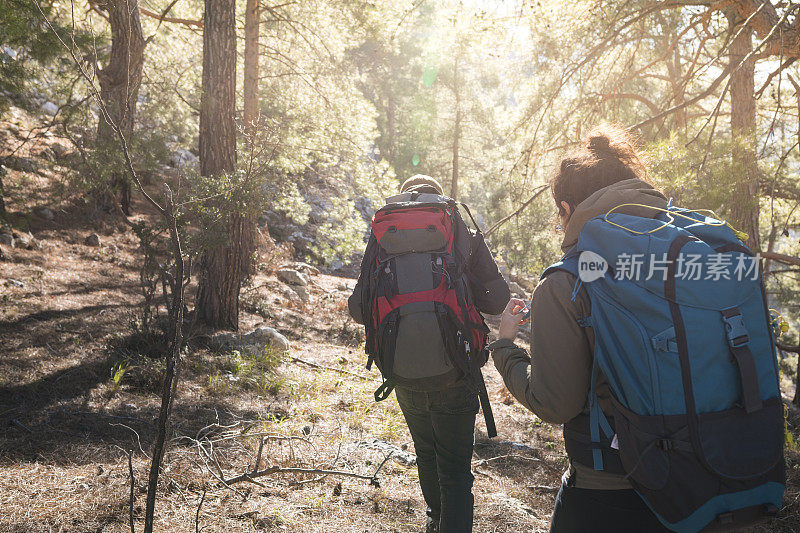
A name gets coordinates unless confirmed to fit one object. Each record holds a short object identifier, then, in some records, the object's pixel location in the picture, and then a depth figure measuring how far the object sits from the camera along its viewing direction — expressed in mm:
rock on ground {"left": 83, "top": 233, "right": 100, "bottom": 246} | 9312
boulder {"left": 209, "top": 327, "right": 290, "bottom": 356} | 5746
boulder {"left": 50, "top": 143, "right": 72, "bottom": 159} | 11352
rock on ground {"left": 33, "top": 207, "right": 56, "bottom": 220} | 9547
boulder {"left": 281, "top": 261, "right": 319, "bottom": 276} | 11682
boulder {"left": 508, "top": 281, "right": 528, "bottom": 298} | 16266
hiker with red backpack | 2092
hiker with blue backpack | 1130
